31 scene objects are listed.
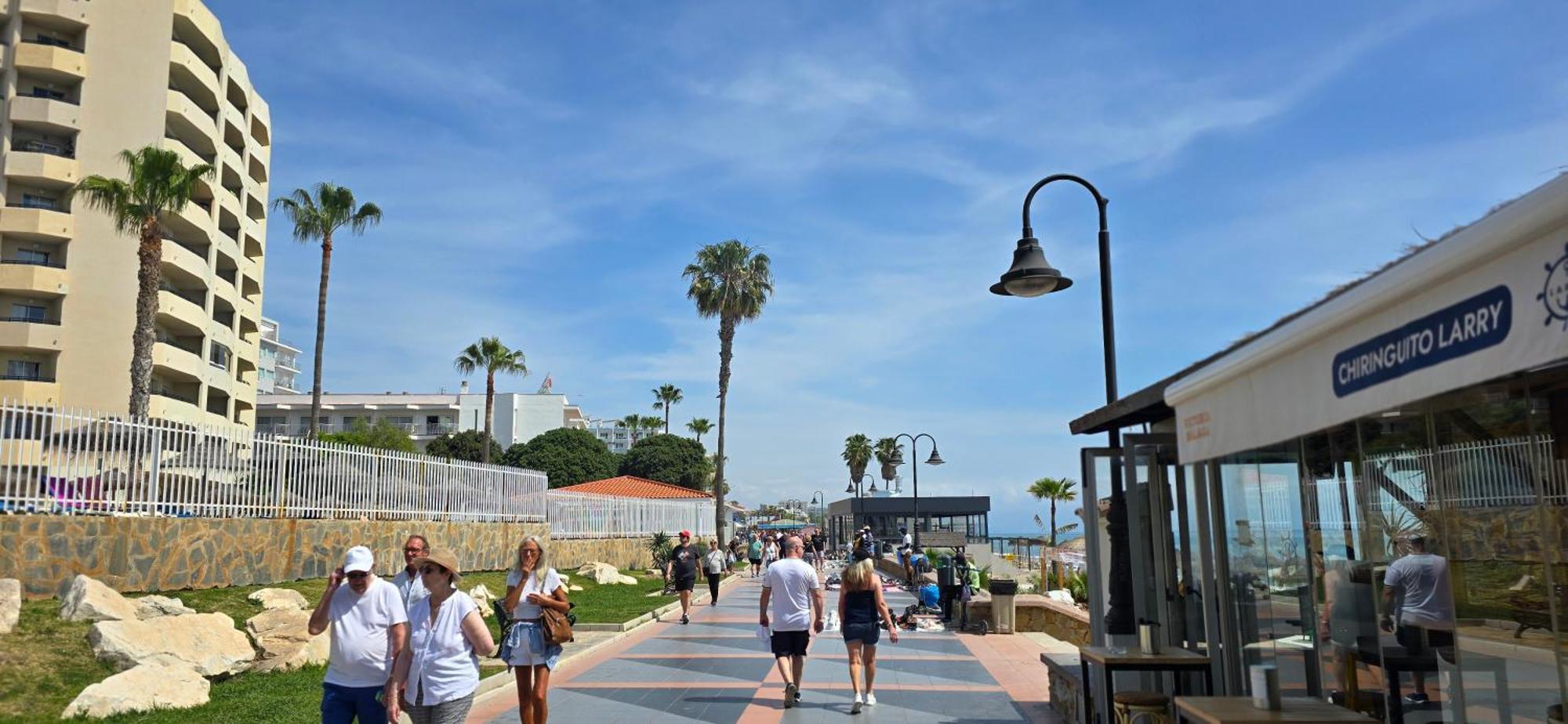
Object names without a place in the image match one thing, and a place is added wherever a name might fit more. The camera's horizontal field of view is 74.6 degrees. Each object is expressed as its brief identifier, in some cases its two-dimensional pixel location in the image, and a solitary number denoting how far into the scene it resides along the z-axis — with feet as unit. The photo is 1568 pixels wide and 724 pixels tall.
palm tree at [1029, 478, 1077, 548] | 210.18
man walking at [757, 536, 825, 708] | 31.30
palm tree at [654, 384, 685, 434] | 361.92
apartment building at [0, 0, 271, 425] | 123.54
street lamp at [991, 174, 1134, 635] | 25.81
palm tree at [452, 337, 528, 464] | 174.81
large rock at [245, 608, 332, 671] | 35.96
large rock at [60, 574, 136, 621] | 34.86
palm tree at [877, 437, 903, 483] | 237.45
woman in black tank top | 31.53
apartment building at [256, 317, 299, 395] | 351.67
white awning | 8.63
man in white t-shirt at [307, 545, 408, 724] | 18.44
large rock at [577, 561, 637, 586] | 88.12
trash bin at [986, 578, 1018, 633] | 54.34
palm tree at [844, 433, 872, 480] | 284.61
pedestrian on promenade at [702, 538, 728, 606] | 71.51
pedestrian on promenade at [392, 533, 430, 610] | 21.79
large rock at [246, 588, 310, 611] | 46.15
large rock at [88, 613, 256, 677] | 31.71
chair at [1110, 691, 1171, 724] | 21.53
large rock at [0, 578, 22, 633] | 32.50
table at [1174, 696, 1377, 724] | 16.75
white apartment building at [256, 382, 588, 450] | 327.47
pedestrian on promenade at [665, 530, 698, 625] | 59.82
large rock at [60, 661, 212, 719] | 26.94
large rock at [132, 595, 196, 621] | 38.70
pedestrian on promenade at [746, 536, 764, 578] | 130.00
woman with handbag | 24.54
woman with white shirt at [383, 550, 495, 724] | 18.49
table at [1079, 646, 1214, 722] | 21.68
